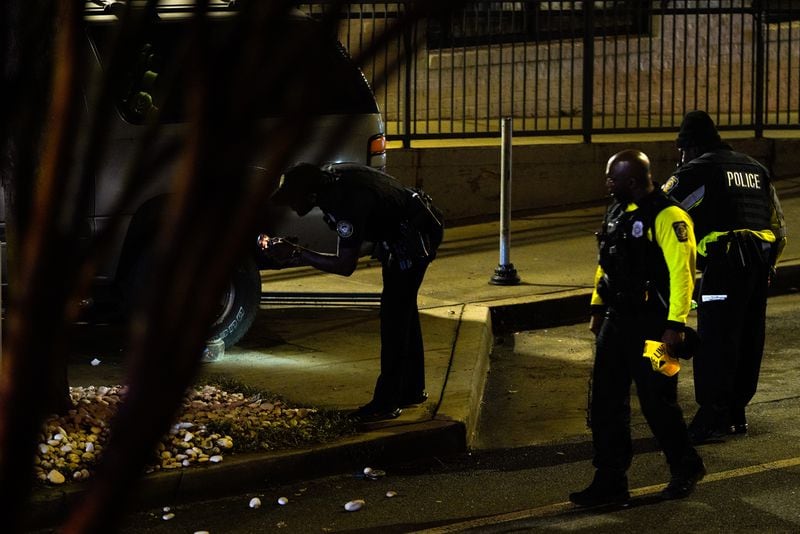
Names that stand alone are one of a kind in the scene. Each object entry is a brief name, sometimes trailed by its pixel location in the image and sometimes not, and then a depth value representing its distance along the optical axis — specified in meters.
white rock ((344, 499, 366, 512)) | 12.38
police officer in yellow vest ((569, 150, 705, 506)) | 12.09
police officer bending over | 14.08
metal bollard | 21.48
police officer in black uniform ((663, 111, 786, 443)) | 14.40
